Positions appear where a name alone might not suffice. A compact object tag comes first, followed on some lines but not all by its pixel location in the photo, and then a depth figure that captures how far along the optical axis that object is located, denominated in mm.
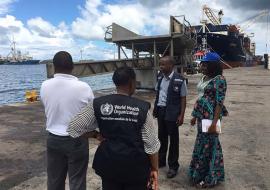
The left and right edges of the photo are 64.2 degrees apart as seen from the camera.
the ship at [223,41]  29691
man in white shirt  2097
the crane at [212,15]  37486
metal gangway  11217
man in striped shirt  1660
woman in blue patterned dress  2870
